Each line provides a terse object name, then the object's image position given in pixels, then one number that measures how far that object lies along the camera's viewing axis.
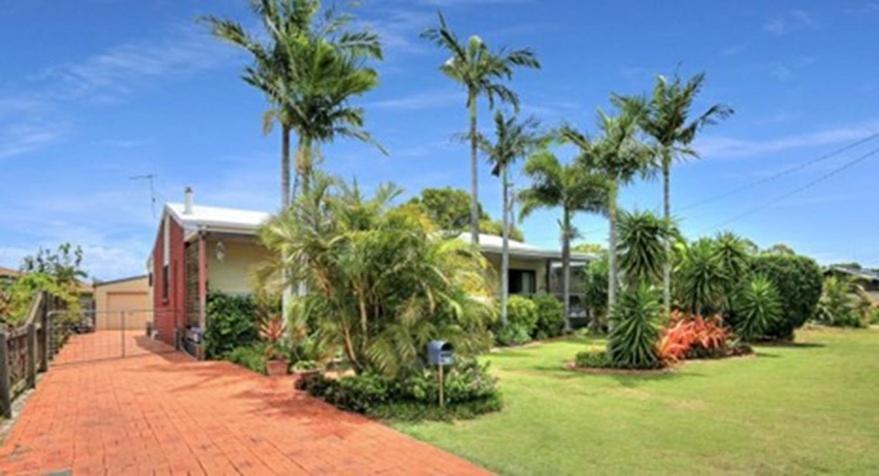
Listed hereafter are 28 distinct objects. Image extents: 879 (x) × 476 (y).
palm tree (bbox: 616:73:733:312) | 16.86
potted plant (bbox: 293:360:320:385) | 11.77
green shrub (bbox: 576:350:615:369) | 12.95
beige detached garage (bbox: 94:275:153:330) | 29.56
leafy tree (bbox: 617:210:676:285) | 13.34
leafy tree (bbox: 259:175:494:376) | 8.84
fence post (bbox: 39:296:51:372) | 13.41
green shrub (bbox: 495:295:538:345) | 19.63
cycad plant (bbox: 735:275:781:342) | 17.47
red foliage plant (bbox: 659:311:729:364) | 13.73
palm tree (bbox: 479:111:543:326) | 20.77
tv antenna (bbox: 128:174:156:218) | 23.41
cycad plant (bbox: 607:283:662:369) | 12.72
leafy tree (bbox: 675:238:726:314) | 16.34
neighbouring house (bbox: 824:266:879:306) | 33.53
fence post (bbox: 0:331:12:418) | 8.50
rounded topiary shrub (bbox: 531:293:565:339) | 21.89
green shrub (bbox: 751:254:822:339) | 19.52
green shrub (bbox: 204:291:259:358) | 14.72
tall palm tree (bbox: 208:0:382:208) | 13.79
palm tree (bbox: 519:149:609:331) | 22.61
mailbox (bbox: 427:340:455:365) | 8.26
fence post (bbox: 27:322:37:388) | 11.20
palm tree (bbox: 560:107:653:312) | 13.93
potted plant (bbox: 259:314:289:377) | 12.30
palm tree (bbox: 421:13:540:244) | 19.64
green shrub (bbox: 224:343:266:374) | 12.77
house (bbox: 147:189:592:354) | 15.22
